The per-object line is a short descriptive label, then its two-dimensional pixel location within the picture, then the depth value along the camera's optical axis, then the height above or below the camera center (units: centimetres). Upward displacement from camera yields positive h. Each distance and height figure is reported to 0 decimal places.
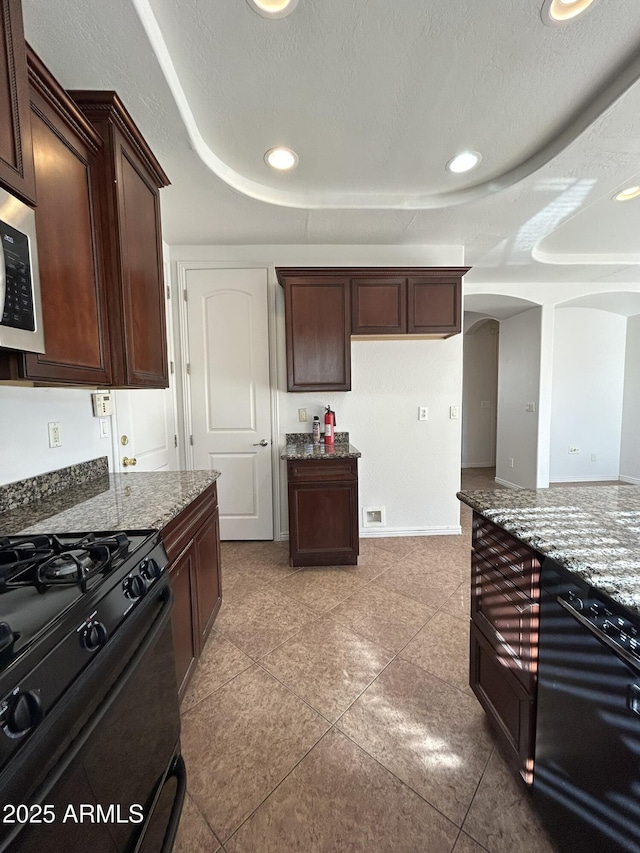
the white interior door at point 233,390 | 288 +15
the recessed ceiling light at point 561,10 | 119 +141
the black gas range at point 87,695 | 54 -57
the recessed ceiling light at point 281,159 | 191 +144
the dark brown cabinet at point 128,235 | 134 +76
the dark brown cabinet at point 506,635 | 98 -75
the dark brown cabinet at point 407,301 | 266 +83
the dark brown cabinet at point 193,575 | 134 -77
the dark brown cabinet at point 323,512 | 251 -80
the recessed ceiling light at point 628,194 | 227 +143
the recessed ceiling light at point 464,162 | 194 +144
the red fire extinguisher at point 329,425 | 285 -16
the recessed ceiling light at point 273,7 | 118 +140
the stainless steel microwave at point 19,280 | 88 +35
